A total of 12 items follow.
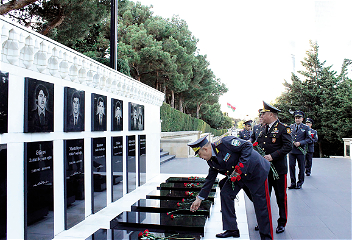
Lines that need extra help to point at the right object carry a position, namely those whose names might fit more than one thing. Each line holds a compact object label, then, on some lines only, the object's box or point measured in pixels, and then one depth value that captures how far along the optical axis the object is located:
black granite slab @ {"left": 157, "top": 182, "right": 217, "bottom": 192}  6.33
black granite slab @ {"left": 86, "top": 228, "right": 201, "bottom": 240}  3.61
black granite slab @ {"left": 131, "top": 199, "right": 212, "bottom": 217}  4.68
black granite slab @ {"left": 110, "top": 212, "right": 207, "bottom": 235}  4.02
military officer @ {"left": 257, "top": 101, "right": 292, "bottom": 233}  4.43
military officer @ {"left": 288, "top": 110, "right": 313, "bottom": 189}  7.57
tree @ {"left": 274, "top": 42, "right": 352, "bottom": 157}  29.38
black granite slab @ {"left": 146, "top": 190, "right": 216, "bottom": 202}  5.59
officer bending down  3.48
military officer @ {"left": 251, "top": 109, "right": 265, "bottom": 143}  5.42
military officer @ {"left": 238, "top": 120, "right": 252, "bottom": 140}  10.30
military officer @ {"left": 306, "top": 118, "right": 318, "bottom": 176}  9.39
